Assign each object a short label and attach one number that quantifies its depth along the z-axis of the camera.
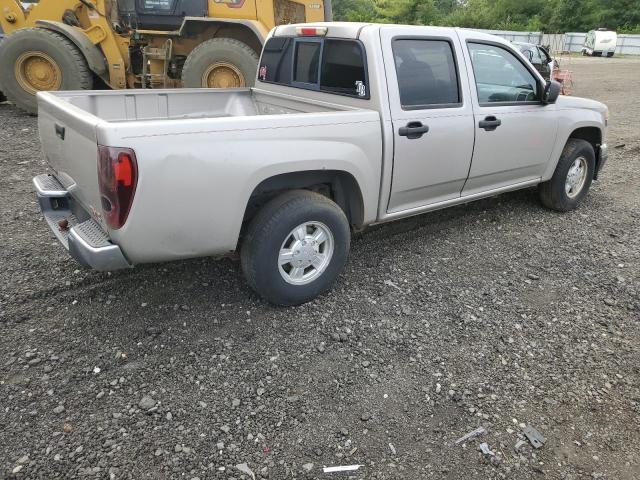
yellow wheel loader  8.72
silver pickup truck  2.90
